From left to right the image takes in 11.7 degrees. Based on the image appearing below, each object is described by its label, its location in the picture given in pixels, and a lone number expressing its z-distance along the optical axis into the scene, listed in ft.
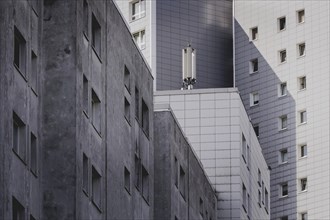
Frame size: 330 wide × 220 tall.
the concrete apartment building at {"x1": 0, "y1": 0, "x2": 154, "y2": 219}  153.99
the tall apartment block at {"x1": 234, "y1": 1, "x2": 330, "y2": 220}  379.35
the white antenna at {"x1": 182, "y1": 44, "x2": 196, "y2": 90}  314.18
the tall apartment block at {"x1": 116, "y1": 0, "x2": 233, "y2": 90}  370.32
